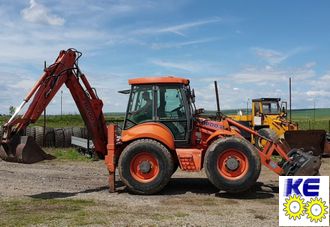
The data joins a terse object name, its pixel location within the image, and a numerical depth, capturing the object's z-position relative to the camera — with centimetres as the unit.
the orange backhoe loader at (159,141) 981
